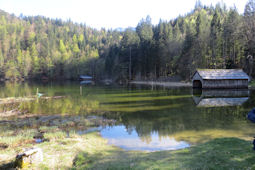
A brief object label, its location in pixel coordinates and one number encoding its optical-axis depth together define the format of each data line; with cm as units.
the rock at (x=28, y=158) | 688
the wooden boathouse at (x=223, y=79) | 3900
